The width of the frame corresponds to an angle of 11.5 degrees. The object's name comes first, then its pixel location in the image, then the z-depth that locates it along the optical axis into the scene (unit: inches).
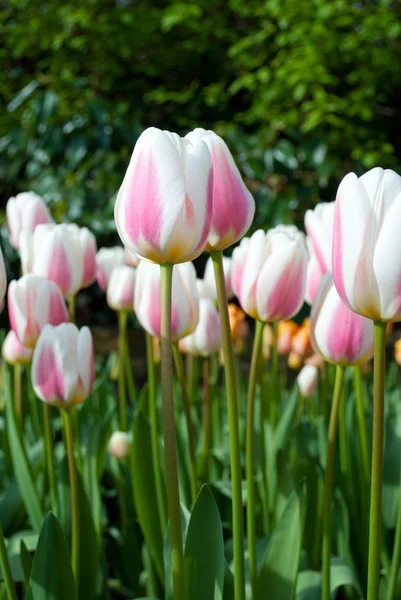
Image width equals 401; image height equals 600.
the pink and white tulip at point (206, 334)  51.3
